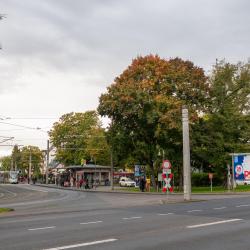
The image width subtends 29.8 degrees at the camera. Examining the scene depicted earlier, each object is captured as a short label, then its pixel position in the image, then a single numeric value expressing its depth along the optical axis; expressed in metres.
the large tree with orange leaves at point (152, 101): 47.62
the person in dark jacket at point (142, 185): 51.49
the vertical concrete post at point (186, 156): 31.52
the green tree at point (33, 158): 148.34
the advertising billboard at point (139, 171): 65.00
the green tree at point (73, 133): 101.25
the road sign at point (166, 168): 31.98
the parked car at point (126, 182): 73.62
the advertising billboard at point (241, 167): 47.03
